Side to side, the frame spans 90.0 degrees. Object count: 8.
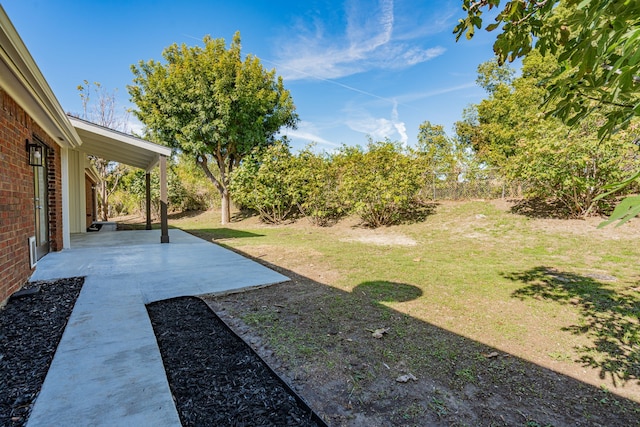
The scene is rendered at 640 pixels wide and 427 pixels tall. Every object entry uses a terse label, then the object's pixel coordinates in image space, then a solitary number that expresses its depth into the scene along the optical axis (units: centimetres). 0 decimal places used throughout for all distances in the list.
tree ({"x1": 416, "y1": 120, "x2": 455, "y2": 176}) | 1221
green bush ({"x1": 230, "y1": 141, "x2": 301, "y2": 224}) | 1477
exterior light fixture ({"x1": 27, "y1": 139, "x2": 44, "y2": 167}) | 493
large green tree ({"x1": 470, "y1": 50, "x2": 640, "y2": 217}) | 796
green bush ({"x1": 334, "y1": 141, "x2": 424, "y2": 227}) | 1115
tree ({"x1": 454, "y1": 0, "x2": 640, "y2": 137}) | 111
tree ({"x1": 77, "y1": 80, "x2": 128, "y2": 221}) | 2094
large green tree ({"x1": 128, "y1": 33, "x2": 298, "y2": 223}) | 1477
